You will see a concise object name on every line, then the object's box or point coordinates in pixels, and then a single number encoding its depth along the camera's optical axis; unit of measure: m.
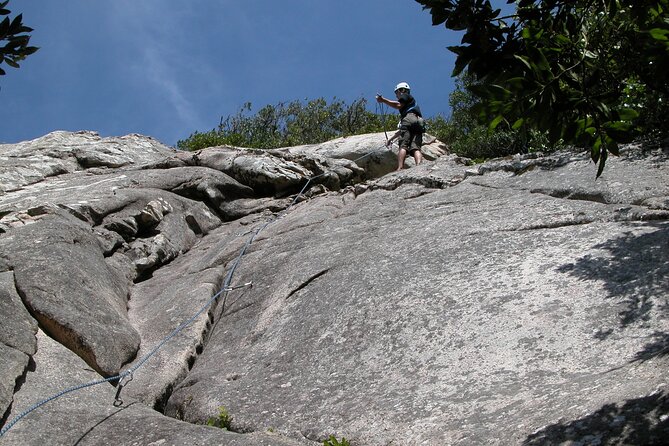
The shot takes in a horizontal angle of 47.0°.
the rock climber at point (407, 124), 16.52
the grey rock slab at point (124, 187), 13.55
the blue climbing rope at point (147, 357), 7.09
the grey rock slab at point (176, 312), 8.66
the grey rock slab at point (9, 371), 7.11
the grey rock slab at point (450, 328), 6.26
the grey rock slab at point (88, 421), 6.76
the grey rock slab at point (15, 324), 7.98
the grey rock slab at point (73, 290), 8.72
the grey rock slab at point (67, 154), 15.65
